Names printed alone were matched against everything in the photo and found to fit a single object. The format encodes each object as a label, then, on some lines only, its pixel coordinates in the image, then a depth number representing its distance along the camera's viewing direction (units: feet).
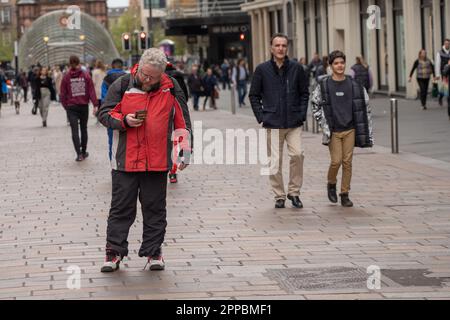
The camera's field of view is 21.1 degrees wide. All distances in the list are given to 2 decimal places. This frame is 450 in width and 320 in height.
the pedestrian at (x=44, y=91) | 104.68
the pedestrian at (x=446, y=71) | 84.28
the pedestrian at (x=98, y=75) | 100.27
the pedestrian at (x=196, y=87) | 135.64
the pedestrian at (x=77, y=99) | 64.59
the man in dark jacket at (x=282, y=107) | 41.78
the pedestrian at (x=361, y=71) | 92.17
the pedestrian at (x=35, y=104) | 125.62
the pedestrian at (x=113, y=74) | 54.65
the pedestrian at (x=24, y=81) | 198.18
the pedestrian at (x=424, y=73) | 99.96
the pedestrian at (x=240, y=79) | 136.98
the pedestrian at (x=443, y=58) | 94.53
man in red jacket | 28.96
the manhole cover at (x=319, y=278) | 26.63
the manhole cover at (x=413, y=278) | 26.76
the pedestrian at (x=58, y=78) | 132.94
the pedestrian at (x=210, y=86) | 136.87
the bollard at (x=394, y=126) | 60.29
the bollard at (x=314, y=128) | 82.07
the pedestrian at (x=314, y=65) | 134.74
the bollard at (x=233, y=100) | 117.29
